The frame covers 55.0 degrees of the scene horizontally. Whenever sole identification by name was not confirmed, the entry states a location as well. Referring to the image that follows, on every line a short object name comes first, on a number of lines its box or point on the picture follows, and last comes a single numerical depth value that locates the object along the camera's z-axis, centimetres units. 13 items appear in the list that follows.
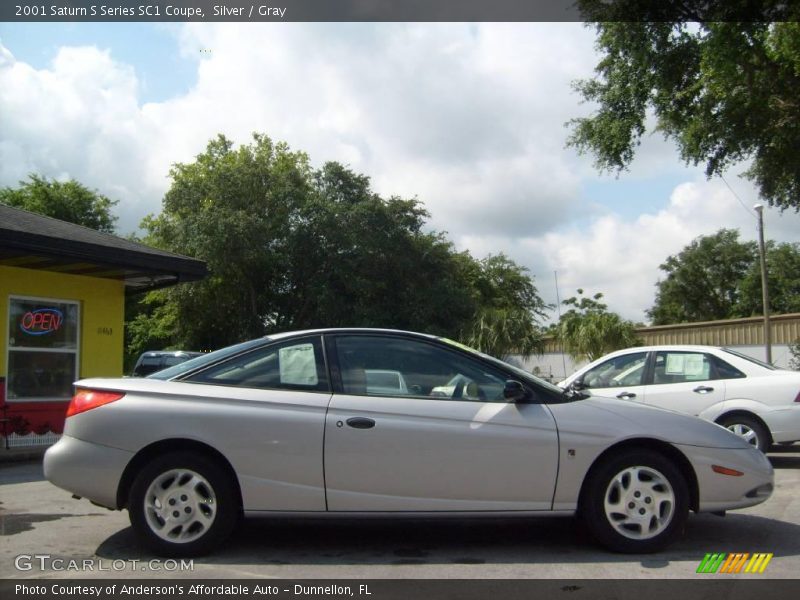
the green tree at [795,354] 2990
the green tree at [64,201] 4484
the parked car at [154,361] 2173
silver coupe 505
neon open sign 1279
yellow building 1221
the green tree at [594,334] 3725
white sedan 919
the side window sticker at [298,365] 534
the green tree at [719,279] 5731
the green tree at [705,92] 1534
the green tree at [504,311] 4203
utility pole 2697
